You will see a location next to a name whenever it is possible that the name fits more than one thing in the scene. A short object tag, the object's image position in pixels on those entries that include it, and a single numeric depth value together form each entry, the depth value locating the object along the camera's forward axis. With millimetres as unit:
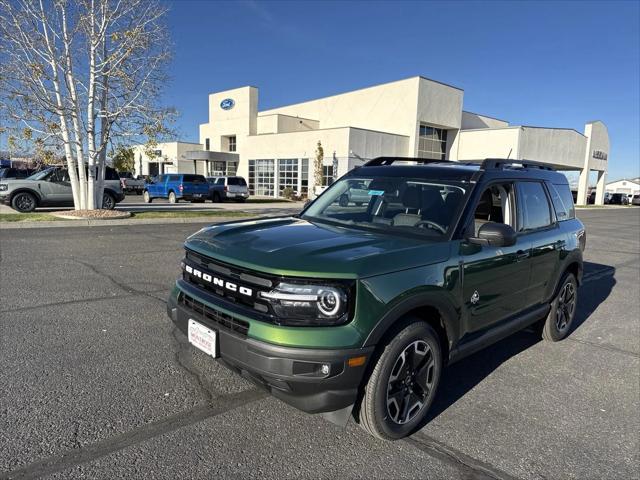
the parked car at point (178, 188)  26953
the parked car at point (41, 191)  16172
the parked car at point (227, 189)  28922
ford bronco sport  2545
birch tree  13555
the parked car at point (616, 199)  64875
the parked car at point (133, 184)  37781
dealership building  36125
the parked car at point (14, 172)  22800
